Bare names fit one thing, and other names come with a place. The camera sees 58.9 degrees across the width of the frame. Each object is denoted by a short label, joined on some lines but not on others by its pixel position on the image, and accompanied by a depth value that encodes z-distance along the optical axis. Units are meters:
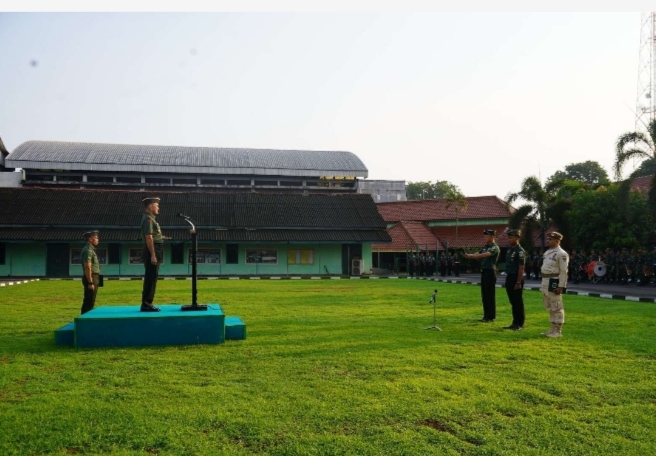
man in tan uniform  8.89
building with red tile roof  41.19
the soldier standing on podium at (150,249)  8.41
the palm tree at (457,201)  42.97
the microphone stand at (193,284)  8.55
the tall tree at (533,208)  30.98
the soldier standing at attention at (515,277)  9.71
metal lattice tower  49.56
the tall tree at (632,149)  23.78
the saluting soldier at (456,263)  32.91
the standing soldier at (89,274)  9.92
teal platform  7.67
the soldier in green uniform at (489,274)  10.59
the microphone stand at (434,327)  9.47
